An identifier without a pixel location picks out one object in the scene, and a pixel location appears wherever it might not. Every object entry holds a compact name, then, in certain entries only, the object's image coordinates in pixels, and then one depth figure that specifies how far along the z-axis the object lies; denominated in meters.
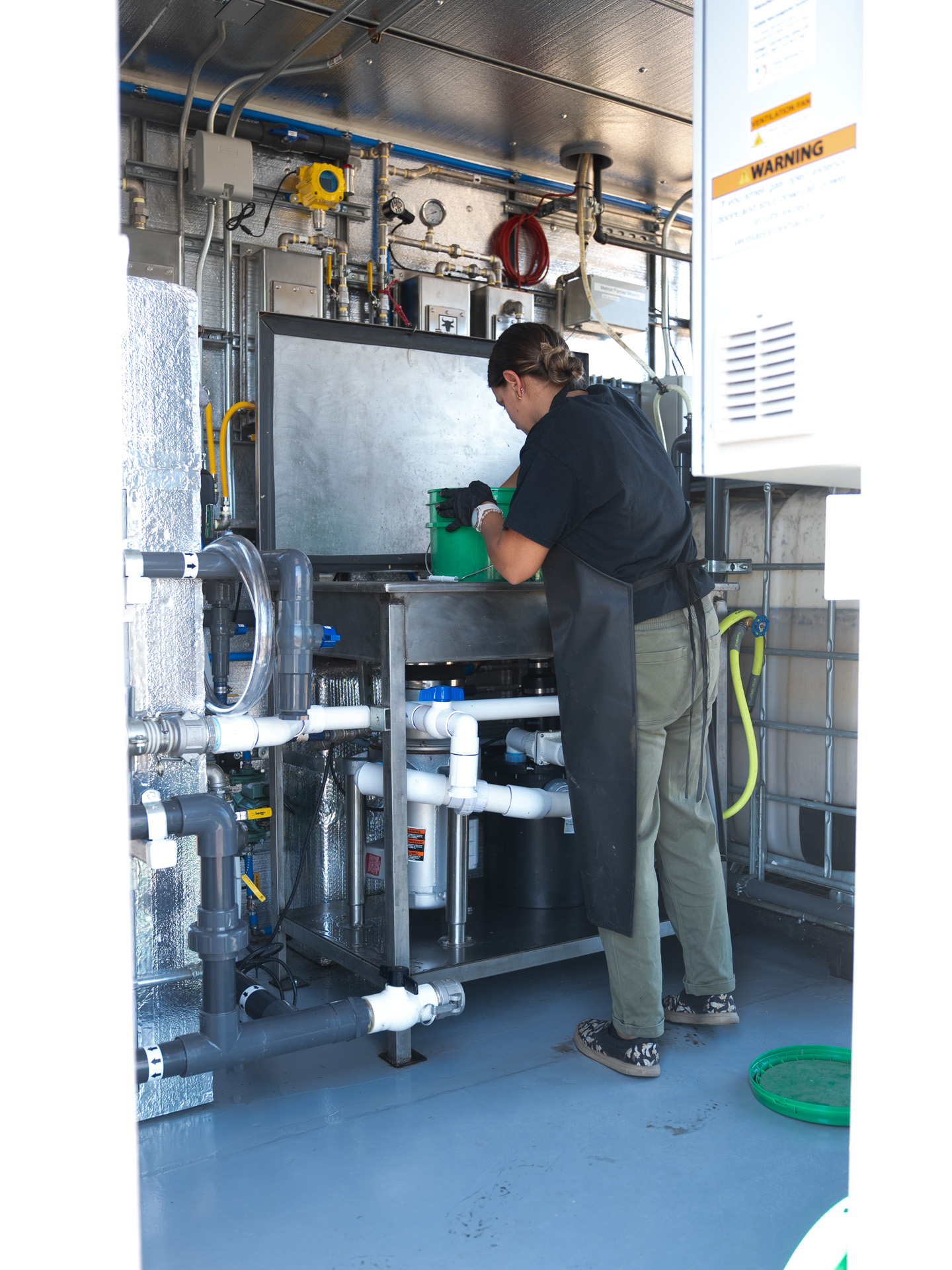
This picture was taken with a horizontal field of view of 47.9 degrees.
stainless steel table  2.24
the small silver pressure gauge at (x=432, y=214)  3.74
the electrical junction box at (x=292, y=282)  3.32
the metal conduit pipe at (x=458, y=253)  3.74
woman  2.11
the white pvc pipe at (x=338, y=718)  2.28
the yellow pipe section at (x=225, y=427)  3.21
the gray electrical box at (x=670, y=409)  3.41
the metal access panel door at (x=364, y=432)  2.94
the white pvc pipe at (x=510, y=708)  2.43
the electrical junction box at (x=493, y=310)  3.84
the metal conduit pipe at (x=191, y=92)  2.88
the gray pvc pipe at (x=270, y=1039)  1.87
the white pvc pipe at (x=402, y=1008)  2.12
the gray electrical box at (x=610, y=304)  4.05
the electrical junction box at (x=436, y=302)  3.64
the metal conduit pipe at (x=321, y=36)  2.70
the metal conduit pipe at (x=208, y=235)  3.22
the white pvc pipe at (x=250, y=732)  2.04
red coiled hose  3.93
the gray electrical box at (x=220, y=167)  3.11
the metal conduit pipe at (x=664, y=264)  4.23
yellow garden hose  2.75
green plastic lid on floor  1.93
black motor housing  2.77
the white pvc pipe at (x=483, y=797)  2.38
